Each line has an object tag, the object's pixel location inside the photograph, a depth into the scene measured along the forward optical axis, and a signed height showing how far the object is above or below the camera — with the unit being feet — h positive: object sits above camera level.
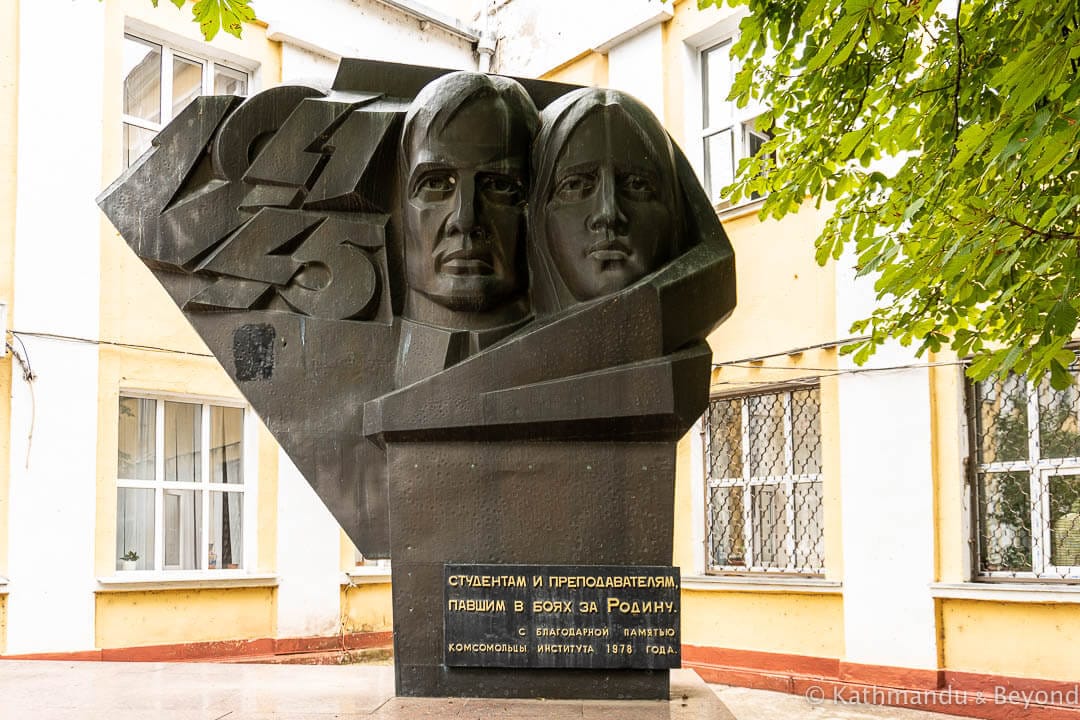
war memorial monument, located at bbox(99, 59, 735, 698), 13.30 +1.87
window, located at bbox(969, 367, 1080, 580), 25.39 -0.45
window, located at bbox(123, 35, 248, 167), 34.35 +12.57
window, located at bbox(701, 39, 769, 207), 34.22 +10.70
